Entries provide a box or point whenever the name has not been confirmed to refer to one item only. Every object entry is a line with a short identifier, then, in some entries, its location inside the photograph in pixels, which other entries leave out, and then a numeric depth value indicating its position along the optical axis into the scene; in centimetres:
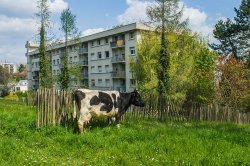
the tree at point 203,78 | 3569
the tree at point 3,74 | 12186
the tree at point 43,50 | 4800
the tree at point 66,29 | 5178
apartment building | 5915
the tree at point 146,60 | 3918
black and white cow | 1318
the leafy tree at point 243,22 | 5028
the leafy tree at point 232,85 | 3478
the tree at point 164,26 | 2858
